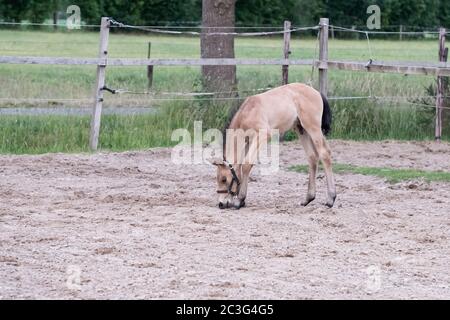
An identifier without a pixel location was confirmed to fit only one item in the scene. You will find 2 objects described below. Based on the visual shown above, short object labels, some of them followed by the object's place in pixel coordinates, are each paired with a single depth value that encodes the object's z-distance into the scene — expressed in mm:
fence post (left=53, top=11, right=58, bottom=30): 39778
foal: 10305
